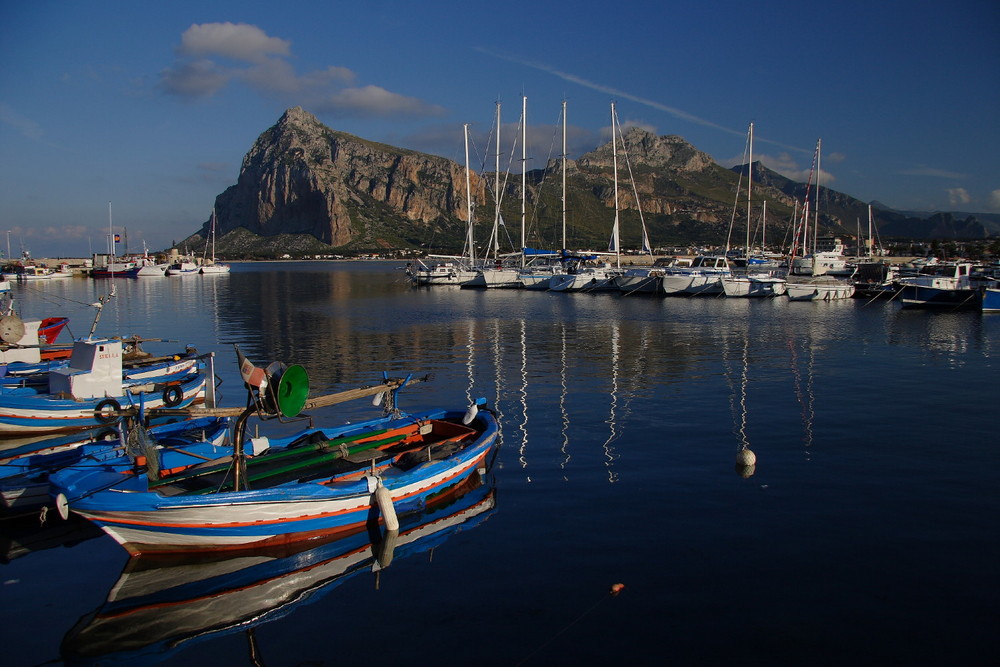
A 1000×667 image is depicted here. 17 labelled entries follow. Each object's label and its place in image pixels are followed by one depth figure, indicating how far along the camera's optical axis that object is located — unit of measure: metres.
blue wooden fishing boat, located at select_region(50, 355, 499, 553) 10.88
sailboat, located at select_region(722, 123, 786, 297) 69.62
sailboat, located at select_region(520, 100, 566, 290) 82.56
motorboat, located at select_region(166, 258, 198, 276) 128.62
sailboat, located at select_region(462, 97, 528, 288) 85.00
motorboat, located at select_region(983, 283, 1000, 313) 53.44
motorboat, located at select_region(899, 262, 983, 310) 58.25
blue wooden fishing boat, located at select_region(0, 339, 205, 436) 18.39
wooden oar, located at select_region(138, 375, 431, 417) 15.26
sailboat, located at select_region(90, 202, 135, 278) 121.74
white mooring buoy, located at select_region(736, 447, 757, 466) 15.68
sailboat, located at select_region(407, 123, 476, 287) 89.56
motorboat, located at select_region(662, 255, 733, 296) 71.25
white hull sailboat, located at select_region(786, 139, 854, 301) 66.38
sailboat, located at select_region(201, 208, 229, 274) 133.88
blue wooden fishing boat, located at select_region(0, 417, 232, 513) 12.93
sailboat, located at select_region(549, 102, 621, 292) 78.56
